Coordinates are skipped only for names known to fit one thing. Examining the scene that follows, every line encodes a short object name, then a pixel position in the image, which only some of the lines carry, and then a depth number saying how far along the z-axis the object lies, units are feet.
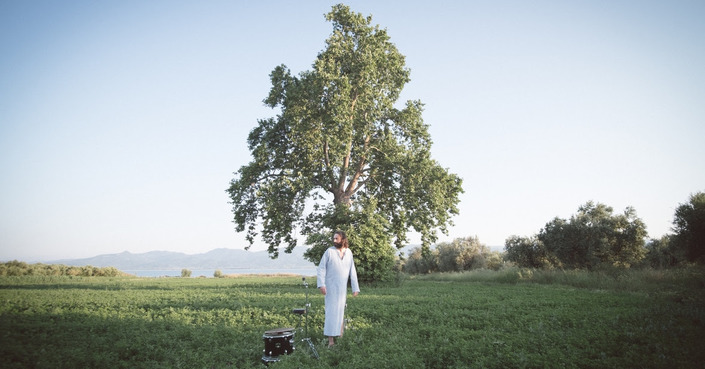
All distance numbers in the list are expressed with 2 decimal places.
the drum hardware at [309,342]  23.26
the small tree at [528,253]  104.88
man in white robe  26.35
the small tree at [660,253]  98.48
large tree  74.38
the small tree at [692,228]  70.69
